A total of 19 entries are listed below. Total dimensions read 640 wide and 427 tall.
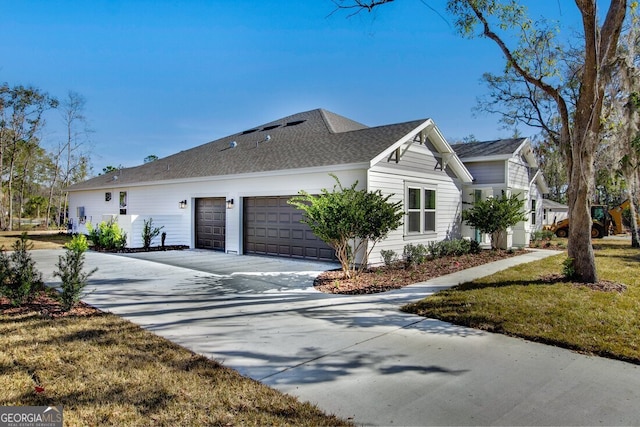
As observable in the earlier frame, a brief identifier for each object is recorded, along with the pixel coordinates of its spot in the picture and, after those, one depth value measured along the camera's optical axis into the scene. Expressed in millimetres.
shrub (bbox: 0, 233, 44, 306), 5793
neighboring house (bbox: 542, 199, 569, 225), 30281
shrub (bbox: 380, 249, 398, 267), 10195
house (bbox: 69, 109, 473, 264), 10906
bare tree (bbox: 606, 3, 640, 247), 7449
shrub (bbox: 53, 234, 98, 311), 5570
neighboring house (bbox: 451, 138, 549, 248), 15047
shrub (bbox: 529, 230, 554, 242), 17375
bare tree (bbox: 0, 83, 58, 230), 27609
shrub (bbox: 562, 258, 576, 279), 7980
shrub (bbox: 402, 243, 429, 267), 10422
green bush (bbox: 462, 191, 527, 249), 13234
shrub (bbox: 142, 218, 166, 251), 15086
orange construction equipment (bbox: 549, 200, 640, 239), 21969
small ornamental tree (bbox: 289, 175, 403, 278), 8000
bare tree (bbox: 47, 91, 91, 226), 32688
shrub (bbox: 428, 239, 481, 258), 12000
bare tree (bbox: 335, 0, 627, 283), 7219
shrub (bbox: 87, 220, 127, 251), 14602
